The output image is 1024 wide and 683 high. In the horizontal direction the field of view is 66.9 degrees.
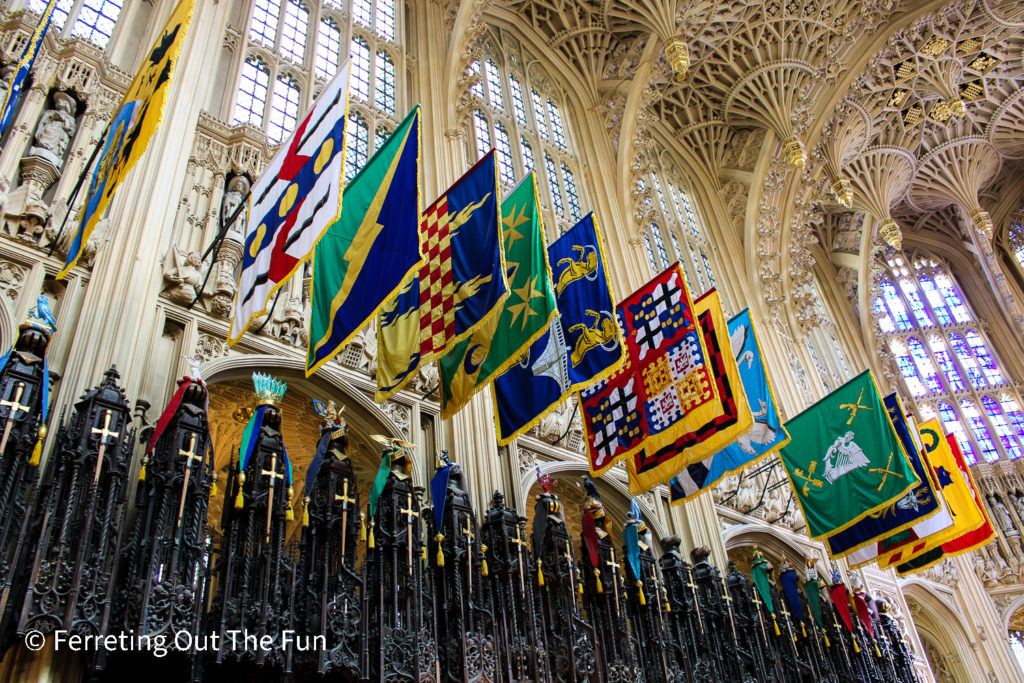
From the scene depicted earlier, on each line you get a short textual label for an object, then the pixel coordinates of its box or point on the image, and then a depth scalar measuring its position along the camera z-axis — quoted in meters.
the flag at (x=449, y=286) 8.12
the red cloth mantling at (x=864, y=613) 14.45
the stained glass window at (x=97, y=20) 11.03
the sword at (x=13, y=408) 6.02
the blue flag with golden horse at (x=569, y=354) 9.04
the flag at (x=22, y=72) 6.82
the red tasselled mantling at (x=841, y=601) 13.76
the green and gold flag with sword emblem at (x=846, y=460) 12.12
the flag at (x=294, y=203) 7.18
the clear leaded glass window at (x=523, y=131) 17.58
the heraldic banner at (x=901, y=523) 12.64
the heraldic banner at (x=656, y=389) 9.63
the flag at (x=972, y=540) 15.79
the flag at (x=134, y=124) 7.01
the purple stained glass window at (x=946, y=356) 26.55
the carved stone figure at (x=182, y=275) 9.12
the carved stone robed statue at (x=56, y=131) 9.06
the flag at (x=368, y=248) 7.52
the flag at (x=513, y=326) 8.29
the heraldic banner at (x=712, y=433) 9.50
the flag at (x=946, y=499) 13.85
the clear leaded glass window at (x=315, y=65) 13.06
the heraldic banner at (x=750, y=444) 11.12
